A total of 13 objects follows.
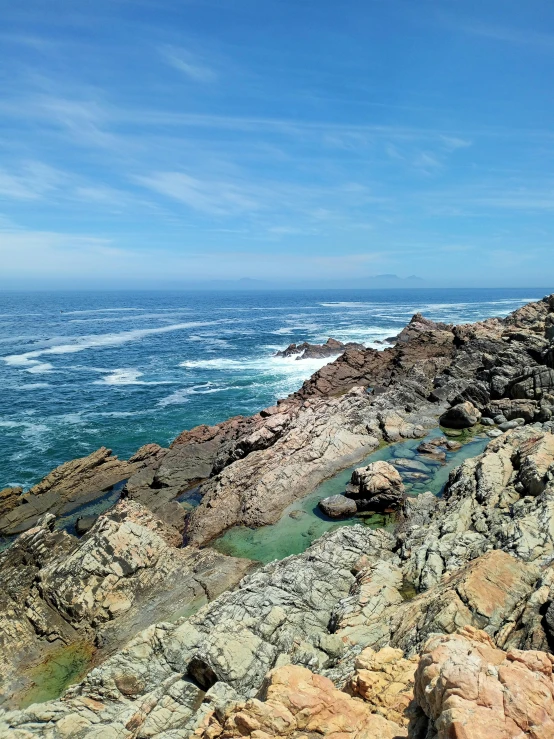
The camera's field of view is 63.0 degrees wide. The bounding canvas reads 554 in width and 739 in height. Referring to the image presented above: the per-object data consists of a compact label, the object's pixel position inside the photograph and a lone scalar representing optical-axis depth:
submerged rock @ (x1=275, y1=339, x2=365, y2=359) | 69.62
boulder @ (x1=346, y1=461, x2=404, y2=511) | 22.69
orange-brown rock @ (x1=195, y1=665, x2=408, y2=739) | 7.45
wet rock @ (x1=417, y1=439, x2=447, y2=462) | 27.94
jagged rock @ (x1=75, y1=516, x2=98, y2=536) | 24.61
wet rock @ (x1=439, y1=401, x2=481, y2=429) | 32.66
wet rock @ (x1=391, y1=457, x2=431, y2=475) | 26.61
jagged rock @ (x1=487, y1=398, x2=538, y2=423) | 31.83
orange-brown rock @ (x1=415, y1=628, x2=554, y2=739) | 5.55
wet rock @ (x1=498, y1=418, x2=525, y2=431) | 31.53
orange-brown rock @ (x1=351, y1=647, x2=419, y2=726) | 7.88
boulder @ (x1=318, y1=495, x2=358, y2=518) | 22.62
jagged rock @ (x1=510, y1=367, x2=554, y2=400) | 33.81
